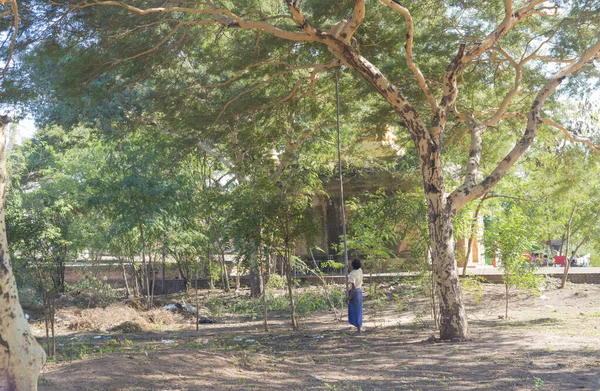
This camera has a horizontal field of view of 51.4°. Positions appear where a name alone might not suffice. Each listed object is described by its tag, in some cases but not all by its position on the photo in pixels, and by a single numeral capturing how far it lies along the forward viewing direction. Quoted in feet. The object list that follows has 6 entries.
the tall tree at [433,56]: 36.42
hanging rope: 42.71
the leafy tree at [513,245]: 47.50
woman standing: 42.56
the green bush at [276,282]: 66.63
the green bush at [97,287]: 68.69
